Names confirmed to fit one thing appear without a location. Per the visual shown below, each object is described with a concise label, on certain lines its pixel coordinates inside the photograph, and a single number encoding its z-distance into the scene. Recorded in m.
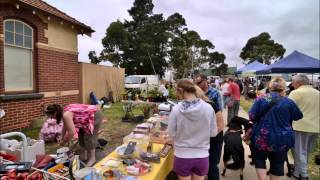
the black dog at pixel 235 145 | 3.51
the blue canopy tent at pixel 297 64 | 7.84
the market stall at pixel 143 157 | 2.22
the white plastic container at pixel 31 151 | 2.49
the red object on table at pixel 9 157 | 2.05
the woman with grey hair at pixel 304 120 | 3.38
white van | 16.06
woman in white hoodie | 2.15
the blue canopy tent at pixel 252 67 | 14.22
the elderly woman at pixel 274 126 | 2.56
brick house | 5.60
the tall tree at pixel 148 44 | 26.77
